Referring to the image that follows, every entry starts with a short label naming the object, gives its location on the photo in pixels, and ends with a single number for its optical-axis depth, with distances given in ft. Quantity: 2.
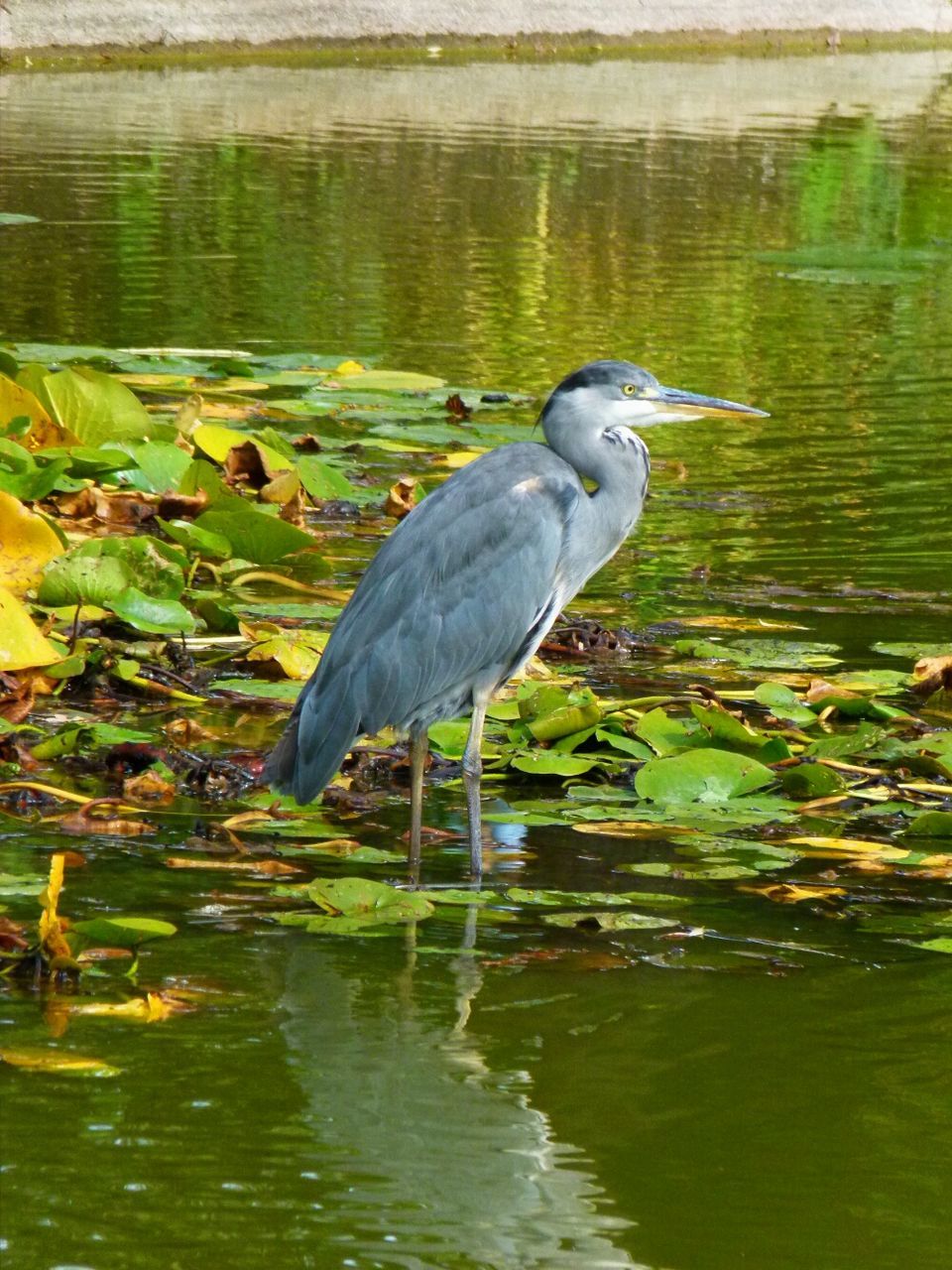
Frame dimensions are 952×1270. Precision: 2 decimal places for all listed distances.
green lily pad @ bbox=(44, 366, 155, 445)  48.16
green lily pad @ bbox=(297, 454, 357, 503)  50.37
